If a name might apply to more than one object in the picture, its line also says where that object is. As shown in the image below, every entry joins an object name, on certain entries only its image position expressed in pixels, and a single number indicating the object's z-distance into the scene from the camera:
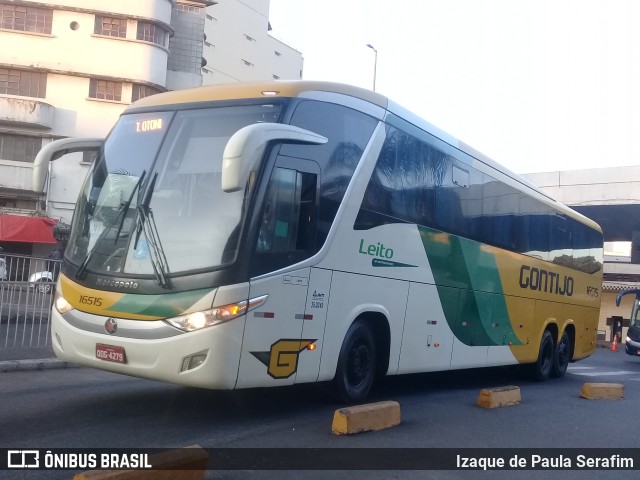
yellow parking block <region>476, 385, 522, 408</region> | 10.59
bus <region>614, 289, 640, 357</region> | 26.32
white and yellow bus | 7.43
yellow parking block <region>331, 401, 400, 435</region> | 7.70
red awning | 31.73
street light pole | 33.28
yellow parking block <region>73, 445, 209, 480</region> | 5.08
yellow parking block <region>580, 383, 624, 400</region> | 12.73
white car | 11.99
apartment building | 37.75
